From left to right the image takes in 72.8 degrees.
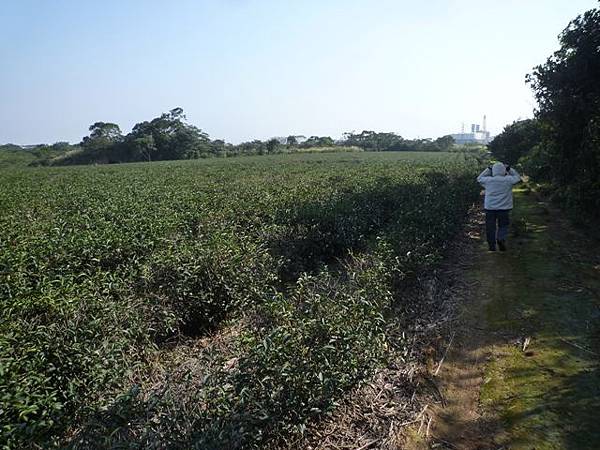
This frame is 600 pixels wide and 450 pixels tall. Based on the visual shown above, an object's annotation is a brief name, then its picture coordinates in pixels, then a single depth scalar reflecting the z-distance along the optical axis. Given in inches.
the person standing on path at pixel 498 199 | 313.9
